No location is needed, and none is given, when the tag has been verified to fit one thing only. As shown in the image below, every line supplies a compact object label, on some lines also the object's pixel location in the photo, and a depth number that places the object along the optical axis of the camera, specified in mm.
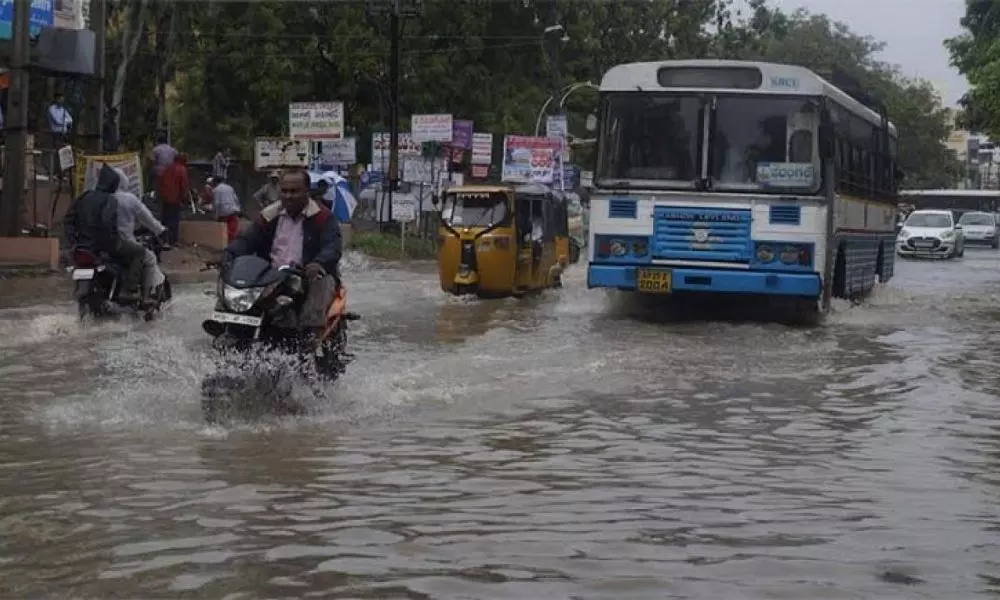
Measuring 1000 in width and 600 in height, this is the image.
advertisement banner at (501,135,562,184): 38406
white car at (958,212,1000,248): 54094
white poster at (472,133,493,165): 38438
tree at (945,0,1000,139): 30891
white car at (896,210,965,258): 42688
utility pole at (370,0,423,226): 35031
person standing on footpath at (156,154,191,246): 24375
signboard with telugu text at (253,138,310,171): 30000
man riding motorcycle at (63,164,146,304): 14000
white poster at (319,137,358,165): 34812
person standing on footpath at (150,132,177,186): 24500
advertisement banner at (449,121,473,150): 37688
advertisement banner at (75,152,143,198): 22094
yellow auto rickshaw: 21016
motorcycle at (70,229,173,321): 14109
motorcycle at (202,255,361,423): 9008
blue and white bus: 16453
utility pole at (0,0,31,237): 21500
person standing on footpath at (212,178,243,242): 26469
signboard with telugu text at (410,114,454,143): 33500
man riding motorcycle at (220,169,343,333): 9602
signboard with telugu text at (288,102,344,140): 30688
